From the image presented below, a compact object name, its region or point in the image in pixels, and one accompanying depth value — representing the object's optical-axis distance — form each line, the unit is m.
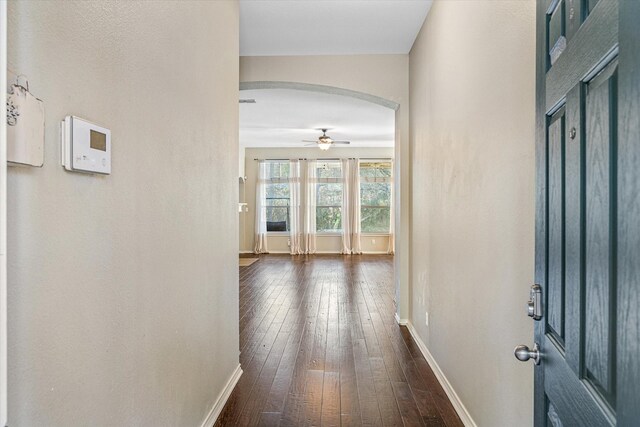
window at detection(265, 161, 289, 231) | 11.62
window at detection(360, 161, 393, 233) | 11.59
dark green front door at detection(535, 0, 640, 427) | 0.69
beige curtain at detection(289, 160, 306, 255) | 11.49
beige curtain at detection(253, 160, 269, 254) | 11.55
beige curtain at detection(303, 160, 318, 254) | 11.50
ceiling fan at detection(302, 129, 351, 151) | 8.28
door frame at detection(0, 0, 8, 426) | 0.70
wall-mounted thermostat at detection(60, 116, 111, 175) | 1.07
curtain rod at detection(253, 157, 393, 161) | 11.52
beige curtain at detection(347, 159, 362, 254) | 11.48
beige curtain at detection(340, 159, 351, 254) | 11.52
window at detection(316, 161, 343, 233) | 11.59
